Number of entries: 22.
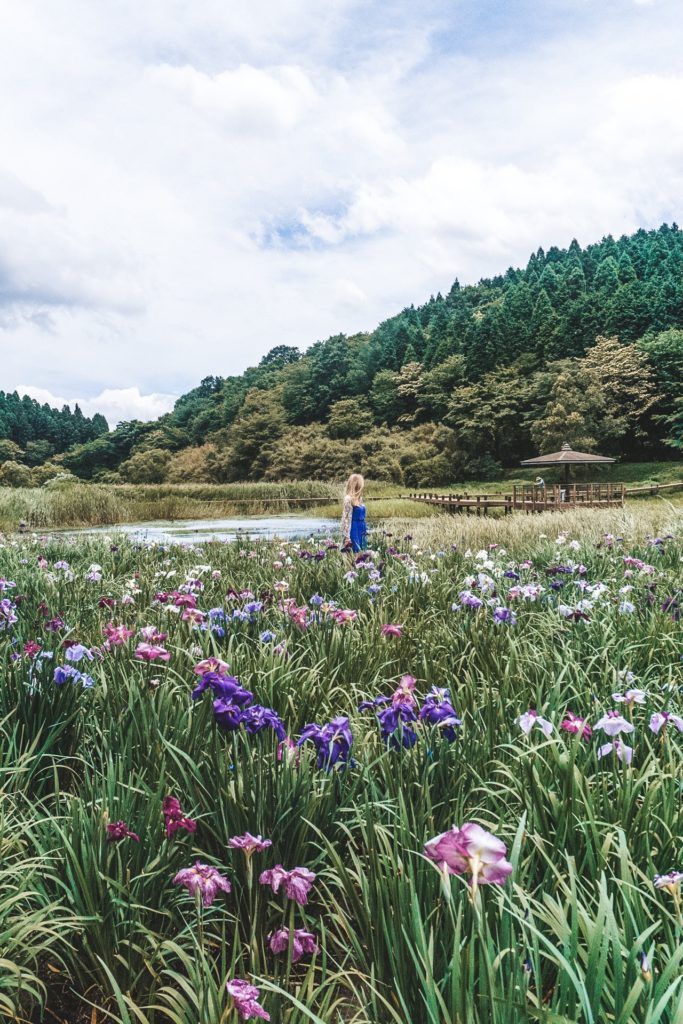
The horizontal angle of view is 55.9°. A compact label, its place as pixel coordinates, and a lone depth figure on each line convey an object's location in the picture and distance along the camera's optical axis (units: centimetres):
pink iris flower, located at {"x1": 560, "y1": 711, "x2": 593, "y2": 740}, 157
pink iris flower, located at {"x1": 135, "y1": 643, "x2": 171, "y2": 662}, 188
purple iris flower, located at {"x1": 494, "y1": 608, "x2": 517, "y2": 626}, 276
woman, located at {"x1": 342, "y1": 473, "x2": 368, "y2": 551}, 761
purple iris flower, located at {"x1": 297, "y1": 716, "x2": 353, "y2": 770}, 139
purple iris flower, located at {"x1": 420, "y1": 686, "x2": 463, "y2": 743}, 145
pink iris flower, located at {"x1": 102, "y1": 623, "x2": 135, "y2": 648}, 237
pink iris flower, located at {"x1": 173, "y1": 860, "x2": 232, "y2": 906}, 110
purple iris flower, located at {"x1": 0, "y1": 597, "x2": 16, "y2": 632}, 279
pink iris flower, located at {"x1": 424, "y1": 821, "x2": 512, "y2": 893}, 78
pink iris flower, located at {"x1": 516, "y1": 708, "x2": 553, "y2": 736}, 146
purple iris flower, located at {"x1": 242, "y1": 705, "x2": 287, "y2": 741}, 144
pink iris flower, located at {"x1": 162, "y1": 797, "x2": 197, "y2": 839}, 124
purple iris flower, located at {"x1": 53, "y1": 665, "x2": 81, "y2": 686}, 194
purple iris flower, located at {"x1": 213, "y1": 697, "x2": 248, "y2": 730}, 141
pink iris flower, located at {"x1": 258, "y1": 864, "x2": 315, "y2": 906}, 110
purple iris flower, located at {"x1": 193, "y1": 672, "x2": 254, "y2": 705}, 144
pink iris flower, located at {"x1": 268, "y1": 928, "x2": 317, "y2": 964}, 113
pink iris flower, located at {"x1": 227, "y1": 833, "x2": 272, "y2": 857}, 115
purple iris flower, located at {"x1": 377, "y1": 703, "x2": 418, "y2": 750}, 142
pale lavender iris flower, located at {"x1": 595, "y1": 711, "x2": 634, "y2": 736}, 139
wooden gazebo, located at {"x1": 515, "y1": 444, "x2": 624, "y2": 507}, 2330
